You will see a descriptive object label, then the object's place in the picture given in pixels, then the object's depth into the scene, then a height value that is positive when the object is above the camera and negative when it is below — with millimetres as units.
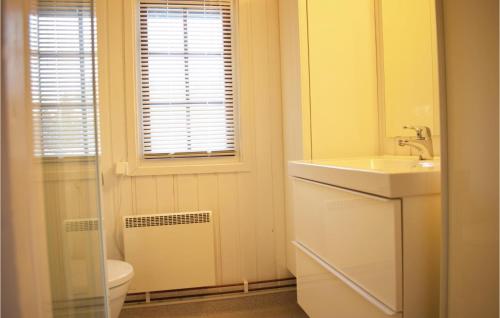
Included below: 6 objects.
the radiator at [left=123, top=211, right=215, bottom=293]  2162 -653
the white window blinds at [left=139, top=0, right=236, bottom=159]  2291 +502
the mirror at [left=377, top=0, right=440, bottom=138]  1623 +421
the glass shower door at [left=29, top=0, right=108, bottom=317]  691 +17
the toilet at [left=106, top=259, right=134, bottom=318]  1594 -651
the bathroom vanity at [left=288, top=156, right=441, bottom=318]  976 -316
